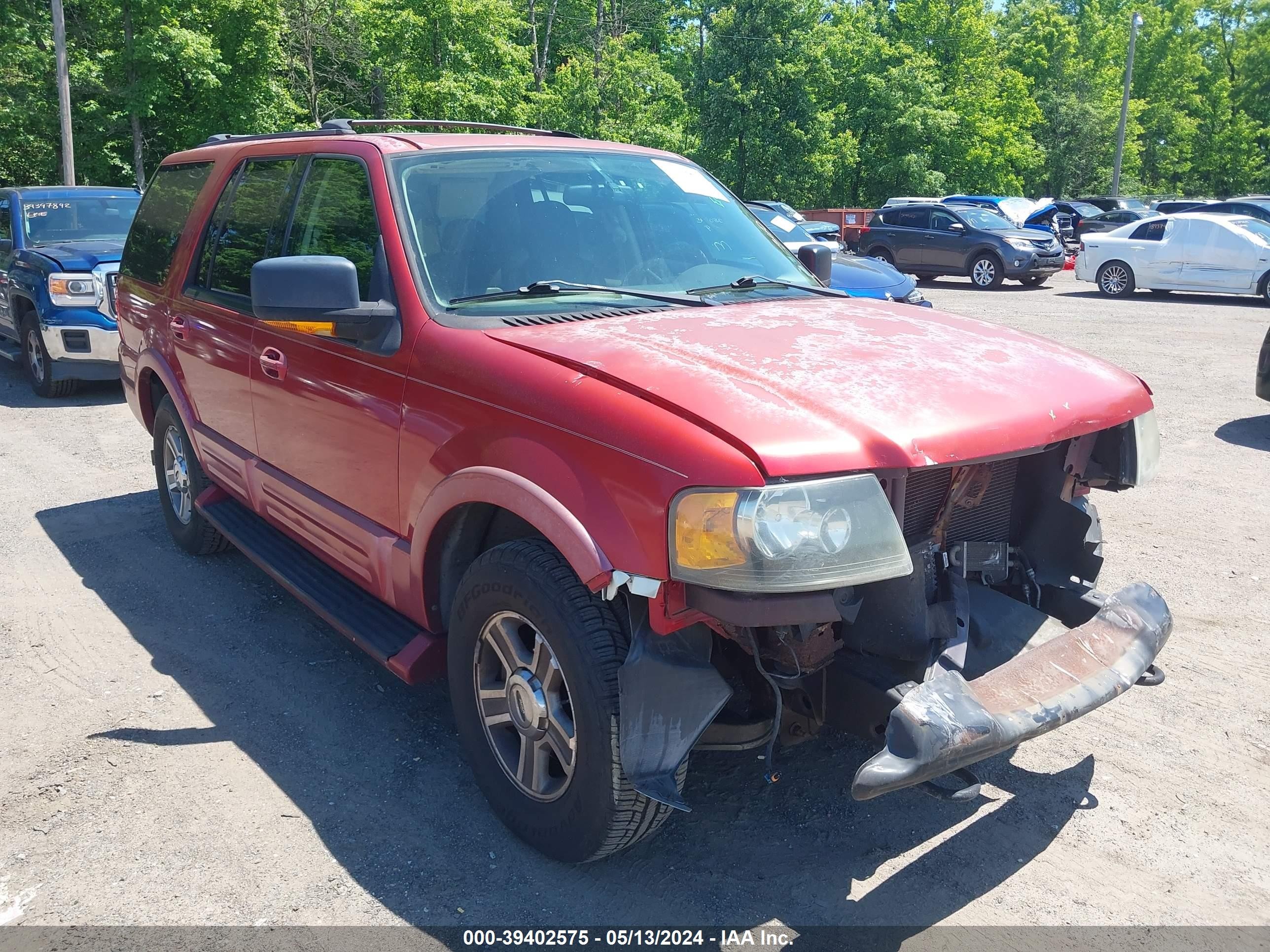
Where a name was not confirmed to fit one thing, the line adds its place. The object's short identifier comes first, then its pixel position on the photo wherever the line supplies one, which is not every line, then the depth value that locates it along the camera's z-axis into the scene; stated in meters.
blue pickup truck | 9.71
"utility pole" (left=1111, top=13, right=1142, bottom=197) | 35.81
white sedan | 17.73
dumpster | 29.22
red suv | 2.49
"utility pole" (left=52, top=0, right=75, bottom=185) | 21.88
